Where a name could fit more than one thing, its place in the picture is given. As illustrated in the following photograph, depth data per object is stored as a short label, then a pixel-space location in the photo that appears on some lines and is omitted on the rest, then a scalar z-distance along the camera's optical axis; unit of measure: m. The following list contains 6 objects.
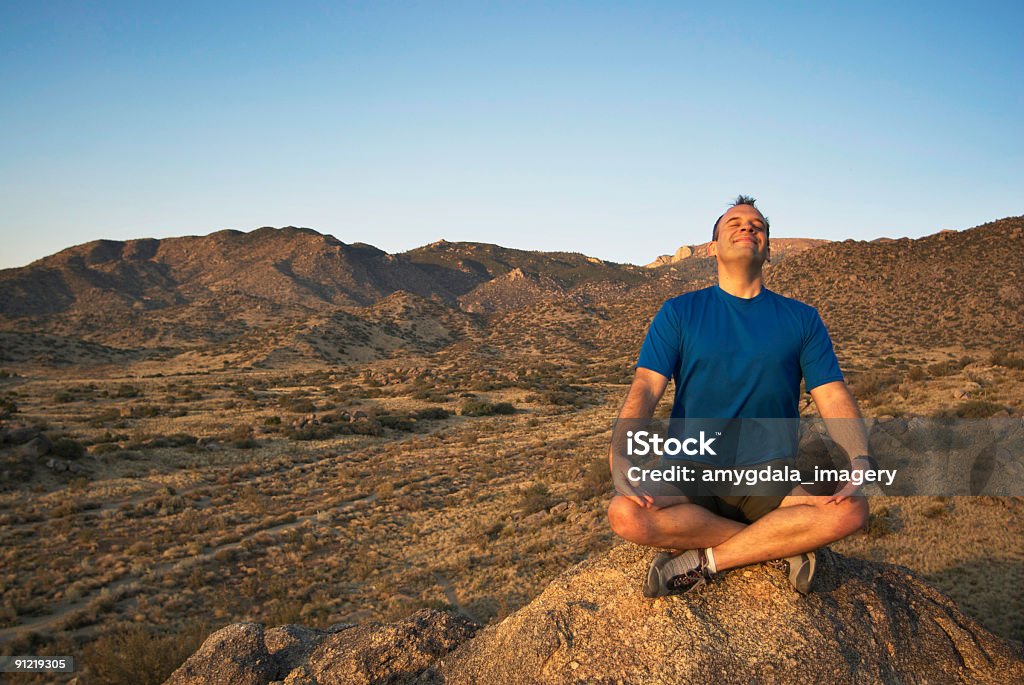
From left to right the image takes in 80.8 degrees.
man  2.93
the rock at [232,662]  4.15
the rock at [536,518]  12.02
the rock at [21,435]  16.88
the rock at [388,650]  3.90
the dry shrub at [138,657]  6.22
